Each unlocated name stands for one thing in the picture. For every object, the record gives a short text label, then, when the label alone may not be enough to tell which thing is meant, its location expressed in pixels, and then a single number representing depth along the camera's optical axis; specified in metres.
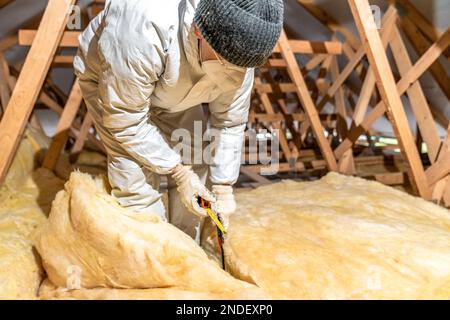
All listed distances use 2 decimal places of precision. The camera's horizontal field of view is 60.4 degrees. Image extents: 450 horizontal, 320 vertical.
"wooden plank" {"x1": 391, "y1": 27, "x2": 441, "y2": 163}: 3.01
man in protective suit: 1.28
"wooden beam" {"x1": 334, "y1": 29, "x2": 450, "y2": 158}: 2.87
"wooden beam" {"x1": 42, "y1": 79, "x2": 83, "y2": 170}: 2.85
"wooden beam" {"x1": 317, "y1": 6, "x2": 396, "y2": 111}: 3.30
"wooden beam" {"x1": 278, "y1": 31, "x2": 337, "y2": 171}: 3.08
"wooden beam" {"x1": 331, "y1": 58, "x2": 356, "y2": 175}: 3.62
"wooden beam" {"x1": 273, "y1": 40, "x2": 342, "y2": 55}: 3.59
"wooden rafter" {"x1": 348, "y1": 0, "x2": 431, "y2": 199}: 2.34
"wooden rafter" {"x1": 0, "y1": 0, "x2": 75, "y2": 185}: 1.84
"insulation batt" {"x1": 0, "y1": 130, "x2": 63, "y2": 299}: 1.68
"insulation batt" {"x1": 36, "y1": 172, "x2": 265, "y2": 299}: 1.50
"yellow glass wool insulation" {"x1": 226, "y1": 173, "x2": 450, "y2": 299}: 1.50
